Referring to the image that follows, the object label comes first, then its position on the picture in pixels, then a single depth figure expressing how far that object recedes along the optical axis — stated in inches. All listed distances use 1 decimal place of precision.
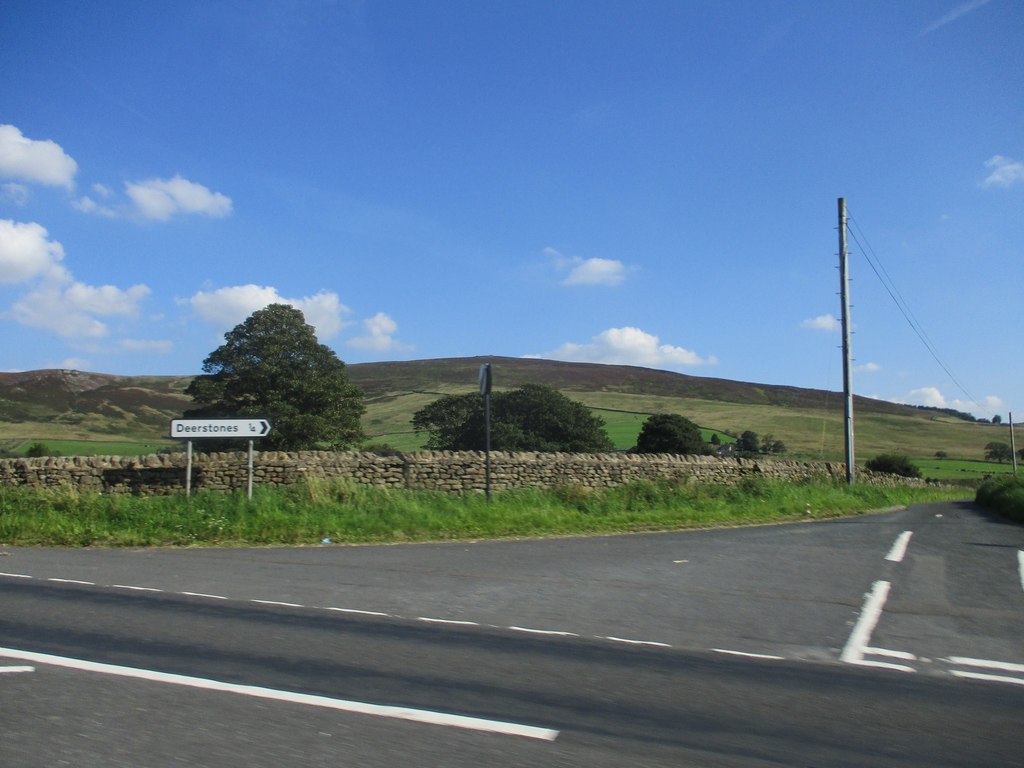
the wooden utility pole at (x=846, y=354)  1045.2
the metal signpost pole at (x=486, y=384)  611.9
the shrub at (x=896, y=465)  1998.0
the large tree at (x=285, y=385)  1523.1
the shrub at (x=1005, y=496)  803.4
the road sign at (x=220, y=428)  610.9
